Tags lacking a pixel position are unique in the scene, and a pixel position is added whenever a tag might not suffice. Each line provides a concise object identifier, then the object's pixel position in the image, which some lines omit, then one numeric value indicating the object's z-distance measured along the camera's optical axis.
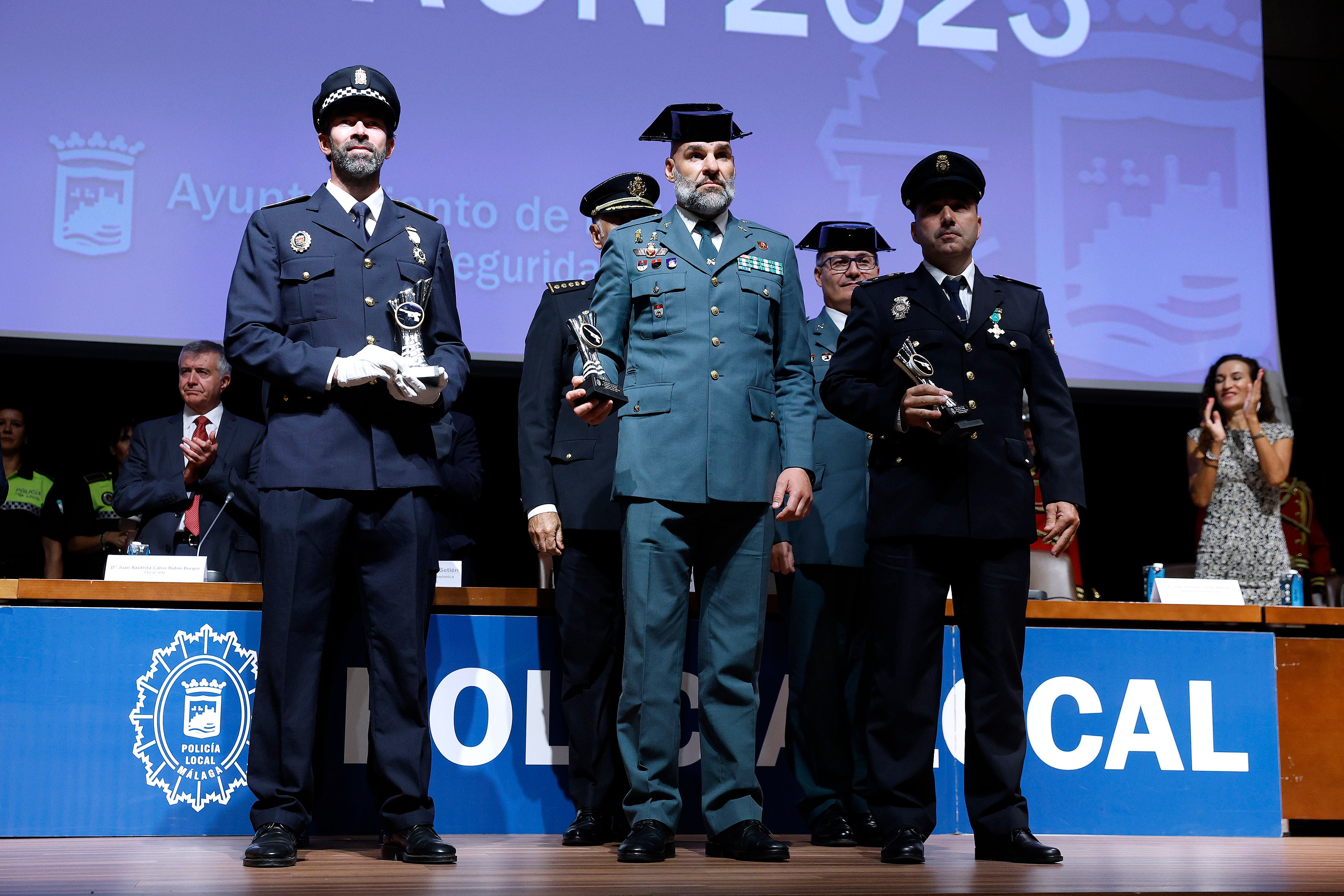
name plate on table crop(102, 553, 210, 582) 3.23
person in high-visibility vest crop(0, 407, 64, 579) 5.47
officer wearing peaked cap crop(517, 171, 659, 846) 3.08
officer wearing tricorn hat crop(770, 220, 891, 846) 3.16
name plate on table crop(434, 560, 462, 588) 3.48
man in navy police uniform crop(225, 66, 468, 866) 2.58
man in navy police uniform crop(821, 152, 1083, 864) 2.73
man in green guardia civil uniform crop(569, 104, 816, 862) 2.65
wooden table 3.61
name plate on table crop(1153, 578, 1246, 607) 3.69
